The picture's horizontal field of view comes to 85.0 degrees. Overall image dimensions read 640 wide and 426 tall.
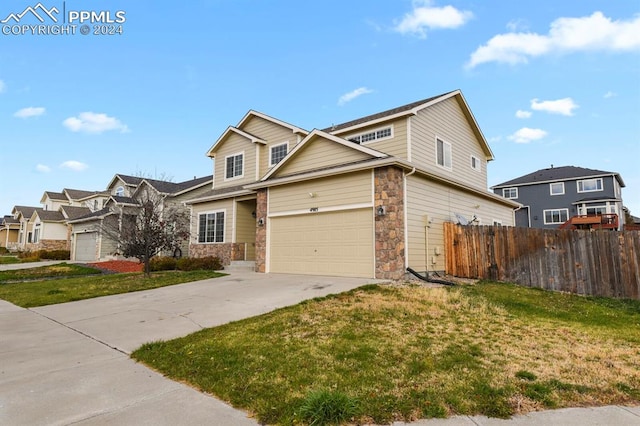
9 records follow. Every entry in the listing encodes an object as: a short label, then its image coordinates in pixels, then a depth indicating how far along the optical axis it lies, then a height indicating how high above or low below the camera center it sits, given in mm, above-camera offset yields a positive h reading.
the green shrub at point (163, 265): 17266 -775
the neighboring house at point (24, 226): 38375 +2809
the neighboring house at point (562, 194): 32053 +5151
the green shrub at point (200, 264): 16250 -696
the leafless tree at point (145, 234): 13836 +611
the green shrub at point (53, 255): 28547 -401
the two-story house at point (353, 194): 10914 +2099
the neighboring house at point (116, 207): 22375 +2828
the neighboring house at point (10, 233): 43306 +2445
